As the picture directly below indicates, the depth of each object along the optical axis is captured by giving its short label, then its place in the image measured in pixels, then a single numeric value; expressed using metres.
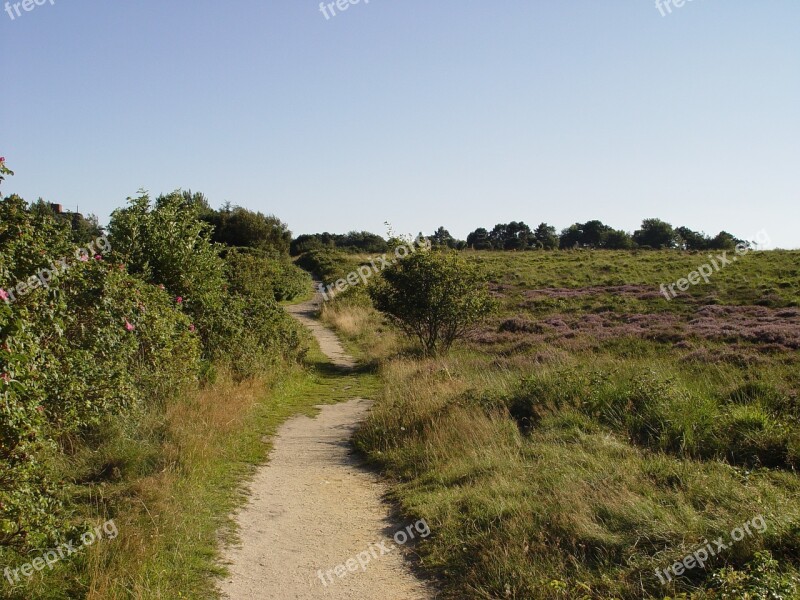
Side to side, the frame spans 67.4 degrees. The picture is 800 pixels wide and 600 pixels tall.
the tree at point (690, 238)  76.56
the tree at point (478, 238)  81.12
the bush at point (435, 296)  16.91
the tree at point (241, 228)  41.44
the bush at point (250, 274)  16.80
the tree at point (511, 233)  88.50
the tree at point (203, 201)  46.84
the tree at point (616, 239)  81.94
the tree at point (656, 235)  81.81
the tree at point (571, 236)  89.51
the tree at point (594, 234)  85.75
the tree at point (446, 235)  80.06
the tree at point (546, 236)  85.81
